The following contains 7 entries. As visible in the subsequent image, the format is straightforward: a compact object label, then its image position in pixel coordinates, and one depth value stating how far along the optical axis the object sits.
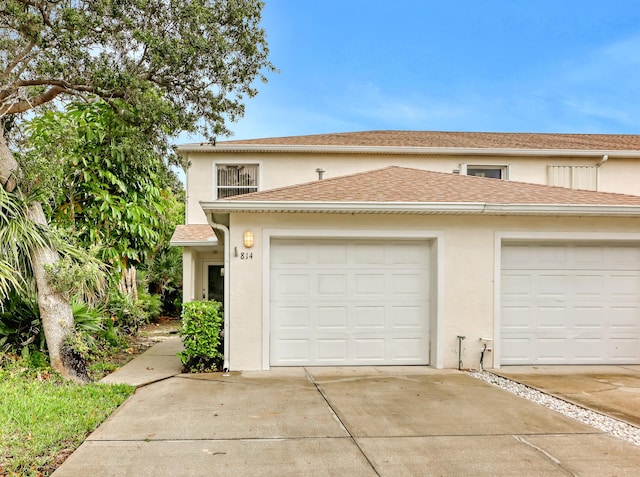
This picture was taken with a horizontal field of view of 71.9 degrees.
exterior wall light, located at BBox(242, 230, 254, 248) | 7.50
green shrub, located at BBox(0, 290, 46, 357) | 7.13
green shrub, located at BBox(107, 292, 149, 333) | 10.42
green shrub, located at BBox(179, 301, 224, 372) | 7.31
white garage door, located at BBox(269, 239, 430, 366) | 7.77
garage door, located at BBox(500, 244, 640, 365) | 8.03
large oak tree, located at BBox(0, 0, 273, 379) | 6.80
